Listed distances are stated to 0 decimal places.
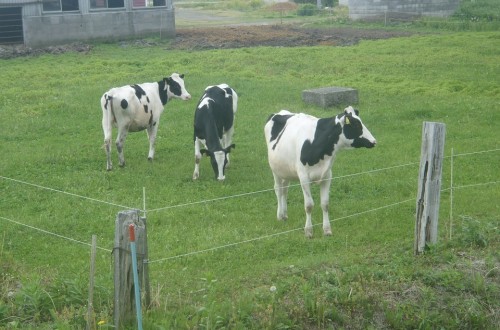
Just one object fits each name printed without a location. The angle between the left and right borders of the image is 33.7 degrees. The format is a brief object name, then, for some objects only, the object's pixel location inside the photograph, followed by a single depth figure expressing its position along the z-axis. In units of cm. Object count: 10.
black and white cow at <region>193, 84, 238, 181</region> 1564
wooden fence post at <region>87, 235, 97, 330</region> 814
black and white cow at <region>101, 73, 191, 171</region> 1688
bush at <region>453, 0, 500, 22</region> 4762
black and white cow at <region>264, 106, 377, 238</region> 1238
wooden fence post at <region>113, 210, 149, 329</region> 807
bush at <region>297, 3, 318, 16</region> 6138
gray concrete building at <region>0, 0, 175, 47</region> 3756
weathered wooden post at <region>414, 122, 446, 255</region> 1036
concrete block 2170
